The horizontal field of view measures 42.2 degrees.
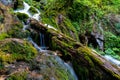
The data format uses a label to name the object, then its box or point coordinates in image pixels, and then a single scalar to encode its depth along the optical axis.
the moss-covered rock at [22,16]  7.11
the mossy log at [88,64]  4.53
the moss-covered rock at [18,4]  8.35
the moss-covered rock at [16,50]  3.90
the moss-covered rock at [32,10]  8.24
